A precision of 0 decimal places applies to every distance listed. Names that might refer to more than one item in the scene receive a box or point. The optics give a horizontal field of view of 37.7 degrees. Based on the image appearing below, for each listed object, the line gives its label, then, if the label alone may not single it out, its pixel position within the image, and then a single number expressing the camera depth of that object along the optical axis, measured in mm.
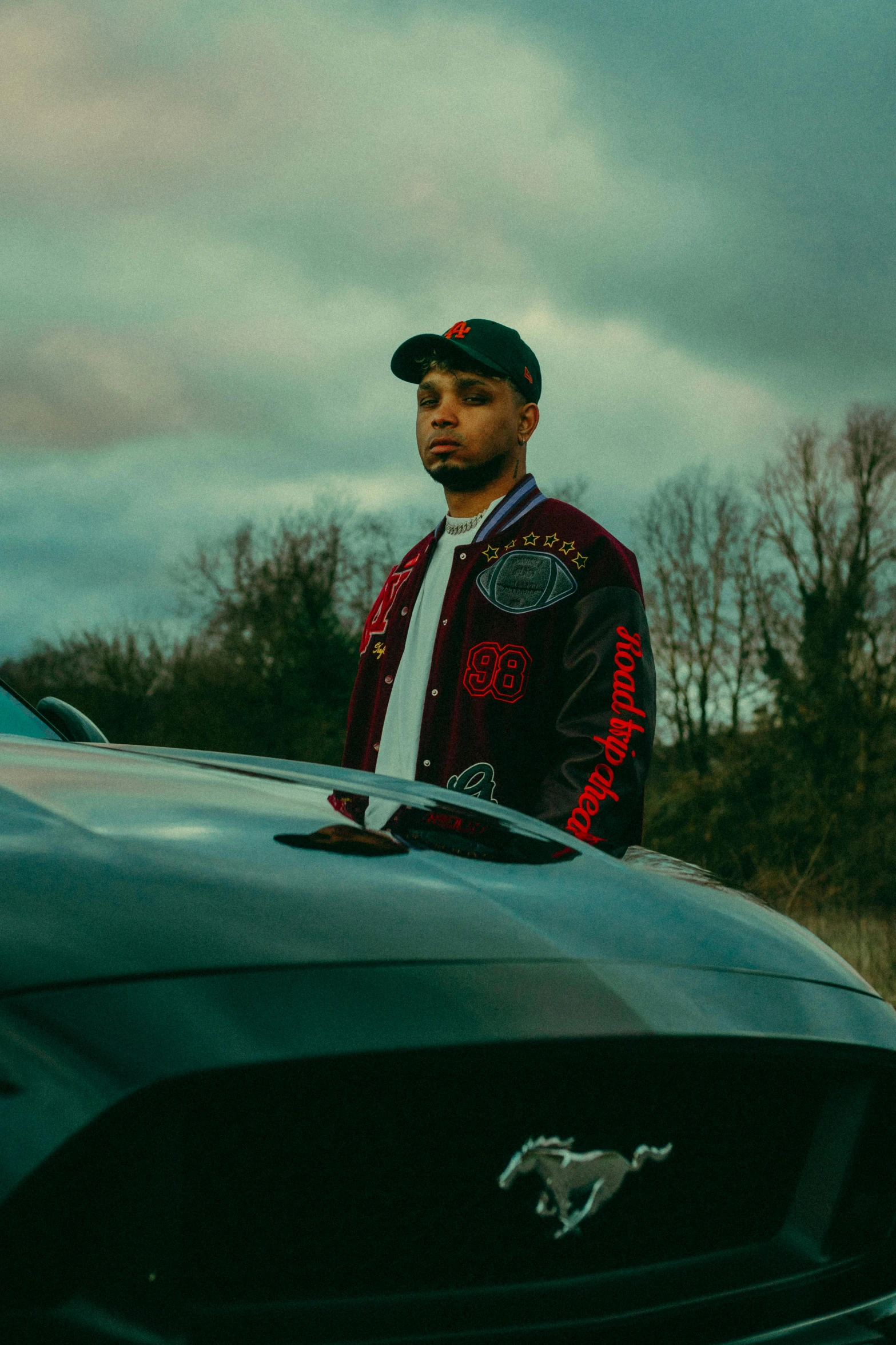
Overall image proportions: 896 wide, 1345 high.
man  2748
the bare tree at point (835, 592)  18859
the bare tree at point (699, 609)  30500
